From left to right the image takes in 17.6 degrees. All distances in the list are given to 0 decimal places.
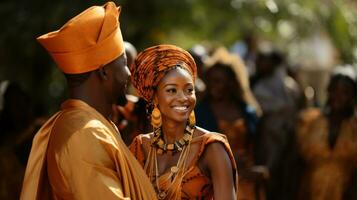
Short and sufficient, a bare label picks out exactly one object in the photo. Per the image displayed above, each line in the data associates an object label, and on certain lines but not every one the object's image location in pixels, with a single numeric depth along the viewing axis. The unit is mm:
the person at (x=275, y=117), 12367
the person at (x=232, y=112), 10331
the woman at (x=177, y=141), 6258
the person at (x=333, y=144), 11102
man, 6098
